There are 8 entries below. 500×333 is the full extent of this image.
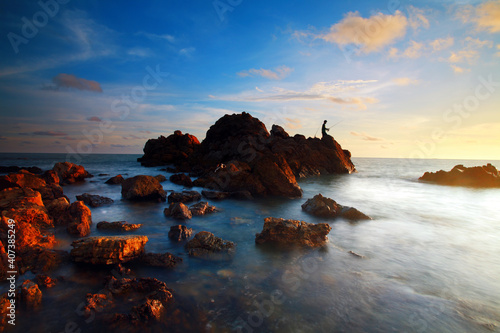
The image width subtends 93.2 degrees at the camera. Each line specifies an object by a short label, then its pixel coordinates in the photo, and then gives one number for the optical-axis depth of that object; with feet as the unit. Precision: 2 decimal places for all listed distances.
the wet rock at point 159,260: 22.59
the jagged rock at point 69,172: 80.59
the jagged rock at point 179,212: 39.63
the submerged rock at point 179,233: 30.09
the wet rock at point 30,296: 16.11
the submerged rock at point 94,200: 46.98
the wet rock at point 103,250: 21.67
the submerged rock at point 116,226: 32.82
